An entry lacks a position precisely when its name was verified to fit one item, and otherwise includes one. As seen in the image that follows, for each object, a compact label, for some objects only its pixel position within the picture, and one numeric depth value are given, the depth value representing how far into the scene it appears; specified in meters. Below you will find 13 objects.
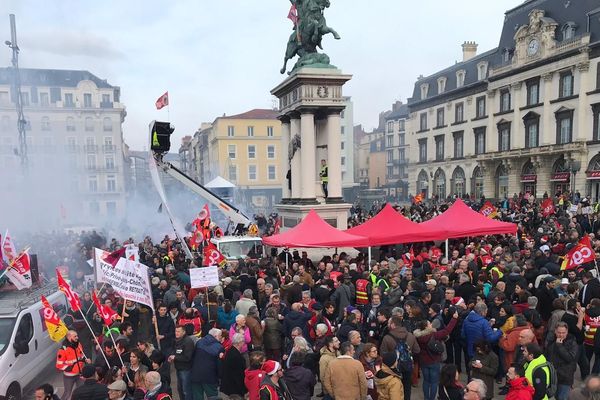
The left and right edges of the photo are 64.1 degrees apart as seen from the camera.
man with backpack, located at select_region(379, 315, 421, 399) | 6.66
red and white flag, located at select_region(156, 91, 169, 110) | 24.61
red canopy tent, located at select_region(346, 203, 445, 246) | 14.50
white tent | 35.66
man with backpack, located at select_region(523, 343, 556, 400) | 5.40
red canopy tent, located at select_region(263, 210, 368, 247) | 13.89
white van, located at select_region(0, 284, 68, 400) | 7.11
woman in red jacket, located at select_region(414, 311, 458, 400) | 6.97
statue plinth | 18.34
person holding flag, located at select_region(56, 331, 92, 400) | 7.02
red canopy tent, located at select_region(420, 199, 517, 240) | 15.00
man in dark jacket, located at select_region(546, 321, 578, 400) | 6.47
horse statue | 18.73
